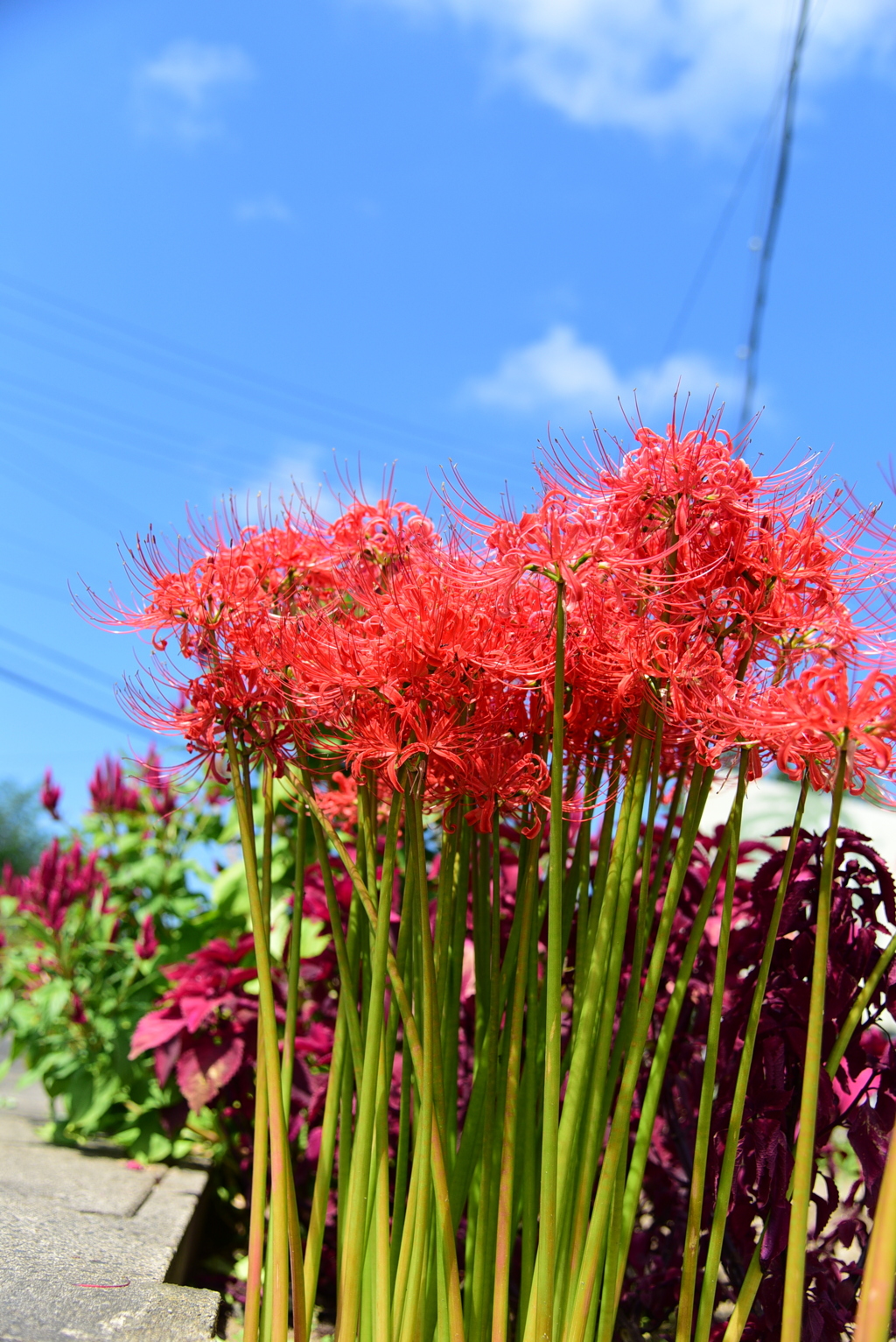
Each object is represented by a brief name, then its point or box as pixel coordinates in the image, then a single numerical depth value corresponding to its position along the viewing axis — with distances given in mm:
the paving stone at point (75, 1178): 1061
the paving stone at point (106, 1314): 729
